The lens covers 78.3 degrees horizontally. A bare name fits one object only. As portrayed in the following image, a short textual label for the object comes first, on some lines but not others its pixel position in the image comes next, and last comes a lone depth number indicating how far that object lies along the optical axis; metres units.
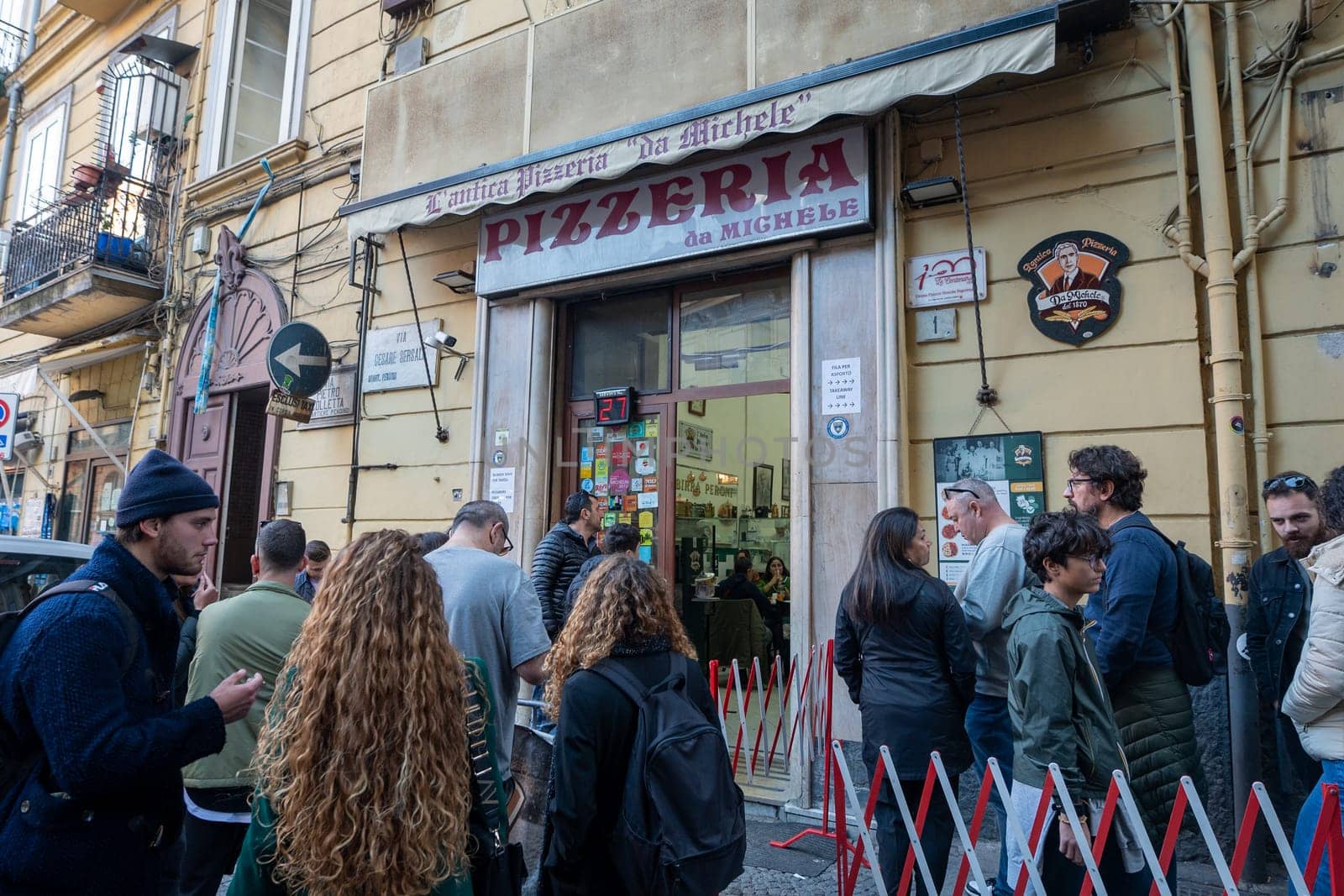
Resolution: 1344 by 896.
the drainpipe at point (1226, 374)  4.09
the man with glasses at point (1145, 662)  2.90
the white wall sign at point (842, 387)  5.61
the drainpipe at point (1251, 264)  4.38
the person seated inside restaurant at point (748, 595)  7.94
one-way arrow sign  8.05
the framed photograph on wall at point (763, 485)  7.25
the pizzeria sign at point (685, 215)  5.75
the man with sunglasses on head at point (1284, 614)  3.65
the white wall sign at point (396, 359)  7.92
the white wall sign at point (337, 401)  8.39
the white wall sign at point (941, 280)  5.36
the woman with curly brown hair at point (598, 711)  2.35
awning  4.73
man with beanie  1.85
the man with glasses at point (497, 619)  3.38
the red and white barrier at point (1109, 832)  2.49
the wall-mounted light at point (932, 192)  5.32
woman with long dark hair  3.36
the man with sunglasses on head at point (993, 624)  3.70
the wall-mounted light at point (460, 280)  7.59
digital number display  6.99
